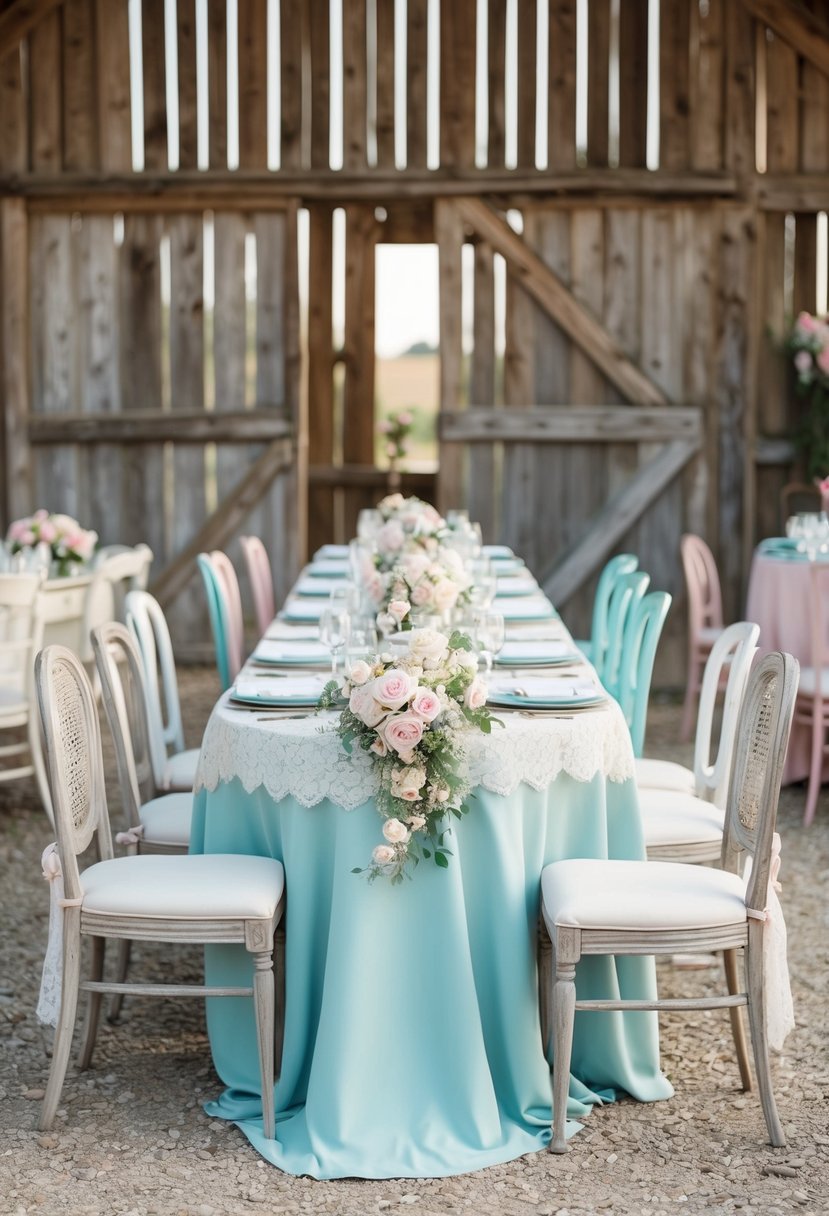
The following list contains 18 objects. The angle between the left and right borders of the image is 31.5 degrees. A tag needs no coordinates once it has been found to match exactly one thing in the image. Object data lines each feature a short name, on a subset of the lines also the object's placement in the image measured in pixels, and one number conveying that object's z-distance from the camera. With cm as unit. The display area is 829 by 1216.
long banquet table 298
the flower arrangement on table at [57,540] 607
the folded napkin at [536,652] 386
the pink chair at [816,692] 559
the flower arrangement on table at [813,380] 805
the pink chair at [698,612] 688
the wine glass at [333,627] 366
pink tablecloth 604
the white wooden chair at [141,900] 295
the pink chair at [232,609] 535
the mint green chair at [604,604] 528
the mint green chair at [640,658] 414
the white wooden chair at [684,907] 289
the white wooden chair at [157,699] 405
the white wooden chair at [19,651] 525
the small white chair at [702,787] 356
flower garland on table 287
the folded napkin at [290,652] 389
